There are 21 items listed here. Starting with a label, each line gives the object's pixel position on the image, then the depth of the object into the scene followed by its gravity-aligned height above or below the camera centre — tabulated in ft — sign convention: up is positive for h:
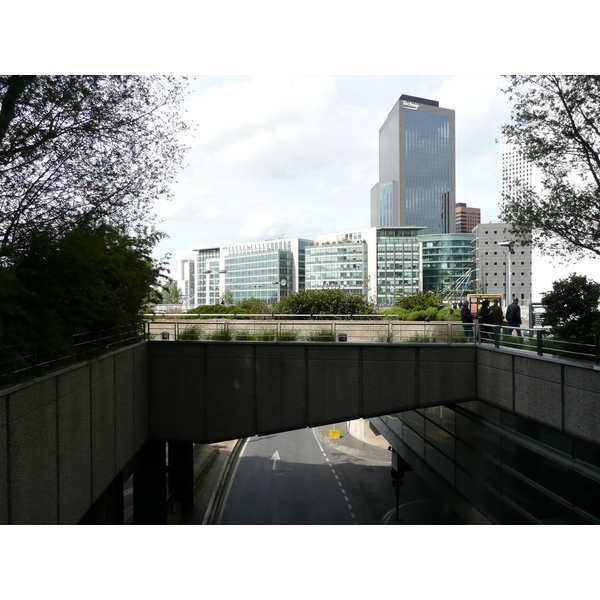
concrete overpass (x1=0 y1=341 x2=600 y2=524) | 35.65 -8.55
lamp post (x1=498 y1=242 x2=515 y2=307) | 41.65 +4.30
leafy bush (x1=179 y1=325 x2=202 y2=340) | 47.42 -3.72
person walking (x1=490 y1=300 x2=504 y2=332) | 45.27 -1.95
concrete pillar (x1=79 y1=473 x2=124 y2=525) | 36.96 -17.21
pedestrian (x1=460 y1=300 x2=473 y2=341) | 49.98 -2.14
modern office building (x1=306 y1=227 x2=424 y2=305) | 431.02 +33.39
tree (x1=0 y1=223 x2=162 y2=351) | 23.45 +0.56
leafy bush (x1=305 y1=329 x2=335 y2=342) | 45.73 -3.97
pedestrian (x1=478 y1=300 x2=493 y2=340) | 46.68 -2.02
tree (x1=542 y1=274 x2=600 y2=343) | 32.32 -1.01
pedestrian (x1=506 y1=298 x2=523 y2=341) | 43.60 -1.89
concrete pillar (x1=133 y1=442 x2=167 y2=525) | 50.34 -20.40
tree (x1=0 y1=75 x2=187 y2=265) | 26.76 +9.52
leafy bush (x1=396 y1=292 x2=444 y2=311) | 84.28 -1.48
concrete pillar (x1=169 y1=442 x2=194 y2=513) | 64.39 -24.10
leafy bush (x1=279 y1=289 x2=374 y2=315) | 82.93 -1.65
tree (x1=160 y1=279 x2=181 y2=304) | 116.59 -0.43
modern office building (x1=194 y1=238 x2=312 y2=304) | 437.17 +25.15
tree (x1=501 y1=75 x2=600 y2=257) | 35.29 +10.60
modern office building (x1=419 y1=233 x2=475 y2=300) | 390.97 +31.56
